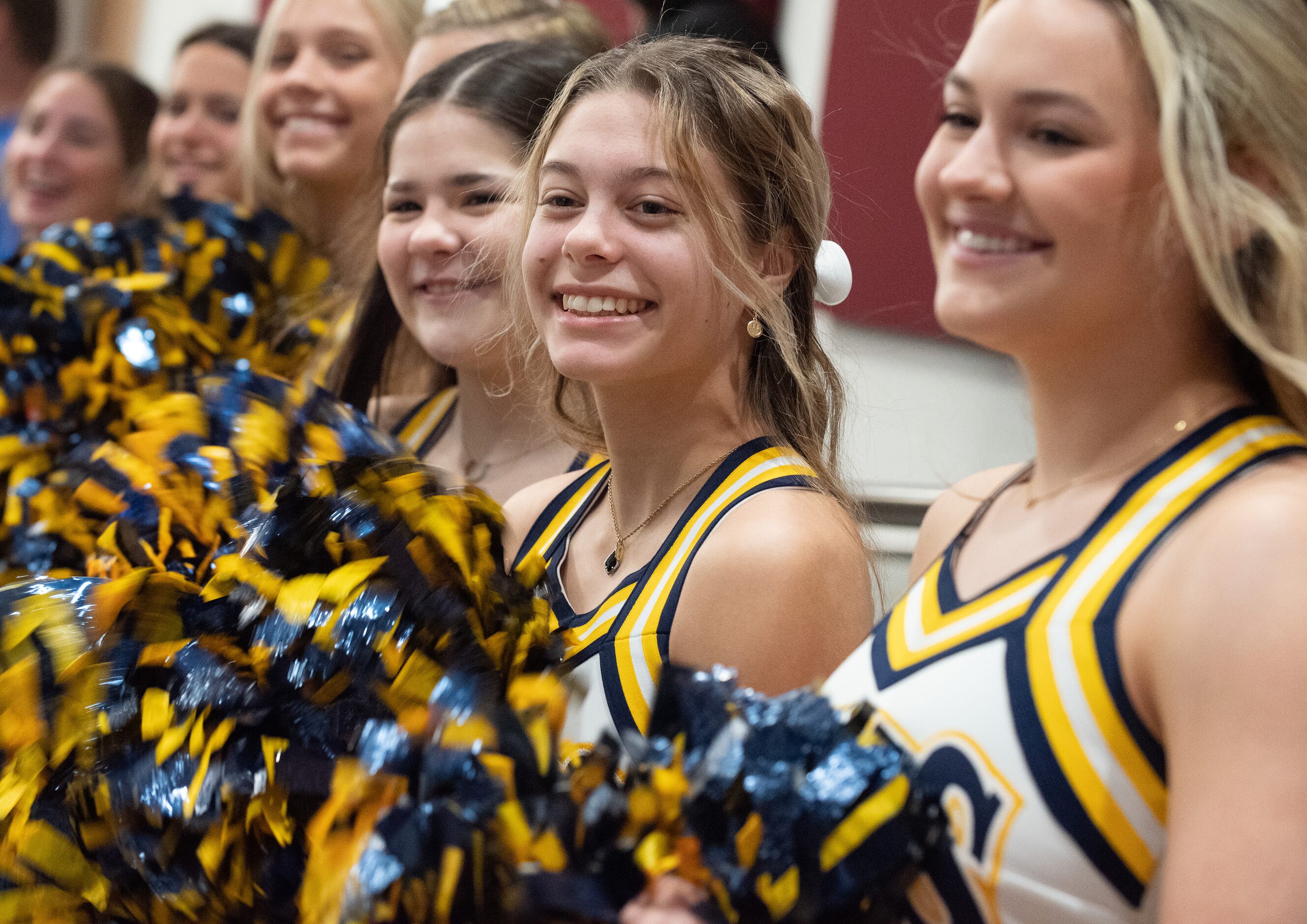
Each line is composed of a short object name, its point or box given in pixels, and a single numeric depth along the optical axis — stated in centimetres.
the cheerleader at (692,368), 163
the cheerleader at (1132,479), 138
